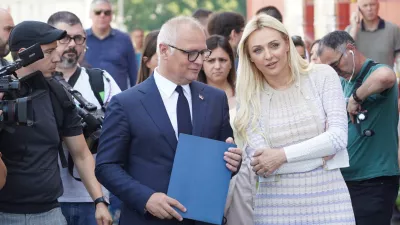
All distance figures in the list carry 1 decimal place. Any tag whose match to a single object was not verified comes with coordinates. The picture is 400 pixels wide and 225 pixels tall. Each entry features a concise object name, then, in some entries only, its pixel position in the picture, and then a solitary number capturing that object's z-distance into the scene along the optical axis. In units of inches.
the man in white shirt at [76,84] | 408.8
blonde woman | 339.2
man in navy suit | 323.0
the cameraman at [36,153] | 342.7
